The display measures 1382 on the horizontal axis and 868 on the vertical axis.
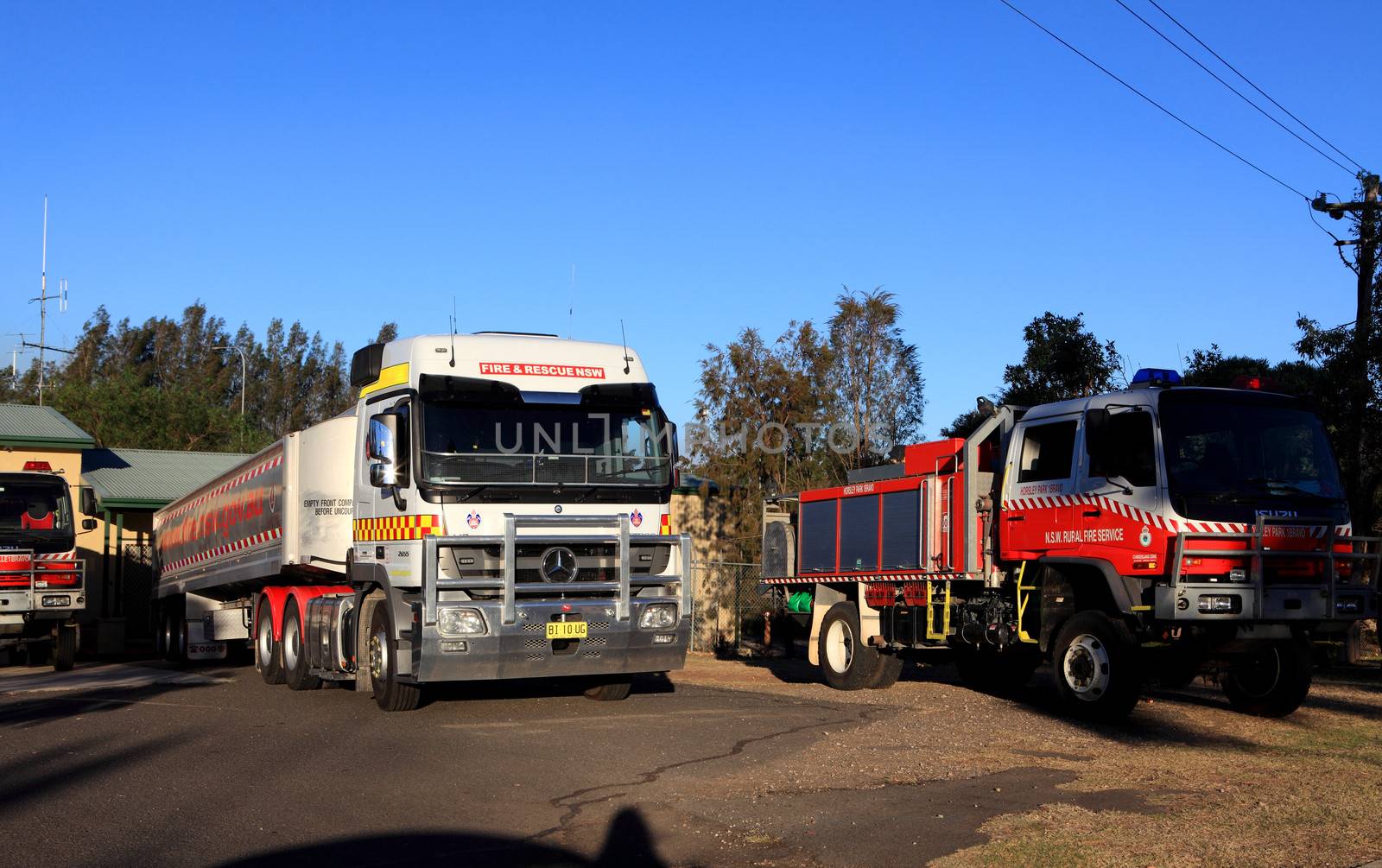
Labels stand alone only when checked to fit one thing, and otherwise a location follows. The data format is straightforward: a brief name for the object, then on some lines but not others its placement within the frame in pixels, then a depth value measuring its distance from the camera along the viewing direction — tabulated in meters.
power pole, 18.98
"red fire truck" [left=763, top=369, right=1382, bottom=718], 11.67
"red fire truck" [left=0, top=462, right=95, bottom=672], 19.97
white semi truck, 12.39
